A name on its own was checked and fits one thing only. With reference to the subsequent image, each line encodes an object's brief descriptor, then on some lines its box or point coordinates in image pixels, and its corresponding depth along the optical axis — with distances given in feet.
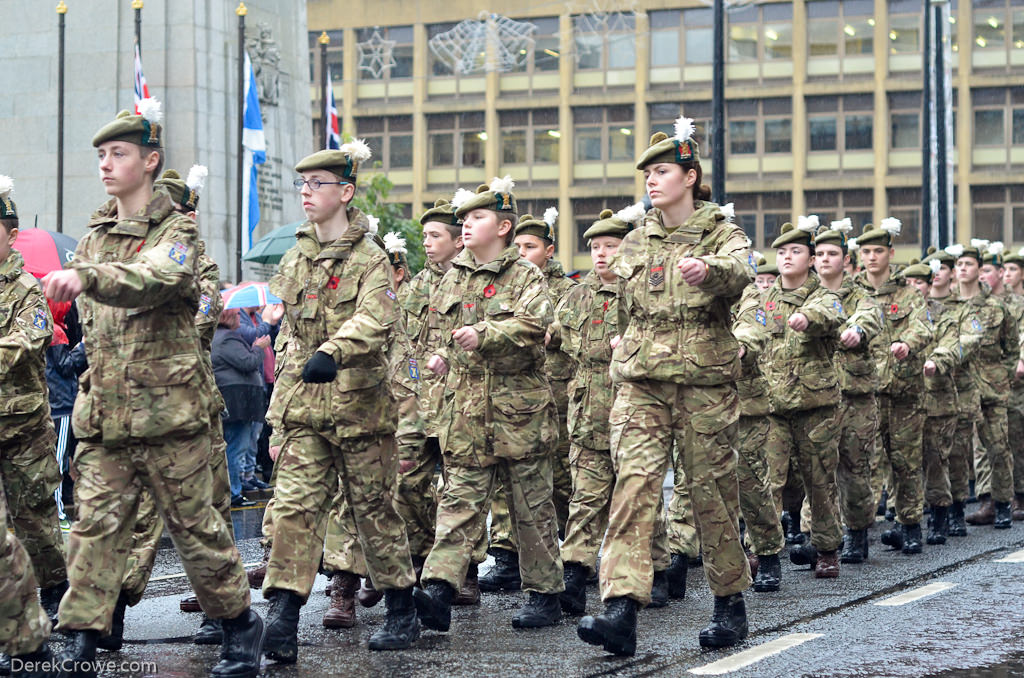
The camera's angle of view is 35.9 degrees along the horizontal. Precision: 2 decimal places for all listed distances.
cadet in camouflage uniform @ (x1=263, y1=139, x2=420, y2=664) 22.13
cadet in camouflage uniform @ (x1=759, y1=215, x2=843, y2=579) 32.14
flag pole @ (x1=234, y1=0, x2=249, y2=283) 71.82
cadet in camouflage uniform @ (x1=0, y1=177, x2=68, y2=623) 24.11
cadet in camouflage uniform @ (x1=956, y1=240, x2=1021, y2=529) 45.08
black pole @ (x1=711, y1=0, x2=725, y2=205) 63.93
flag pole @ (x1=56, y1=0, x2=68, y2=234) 69.00
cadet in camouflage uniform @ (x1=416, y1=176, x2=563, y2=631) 25.39
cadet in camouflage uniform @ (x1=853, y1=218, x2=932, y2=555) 37.01
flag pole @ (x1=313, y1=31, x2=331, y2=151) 80.54
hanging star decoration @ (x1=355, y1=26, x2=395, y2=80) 169.78
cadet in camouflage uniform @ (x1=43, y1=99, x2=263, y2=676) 19.76
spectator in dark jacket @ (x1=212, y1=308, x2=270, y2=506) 46.19
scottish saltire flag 71.00
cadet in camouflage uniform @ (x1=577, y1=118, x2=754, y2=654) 22.81
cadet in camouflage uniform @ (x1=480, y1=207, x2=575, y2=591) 31.83
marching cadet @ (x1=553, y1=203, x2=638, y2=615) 28.35
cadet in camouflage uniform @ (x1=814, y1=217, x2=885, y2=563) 34.01
